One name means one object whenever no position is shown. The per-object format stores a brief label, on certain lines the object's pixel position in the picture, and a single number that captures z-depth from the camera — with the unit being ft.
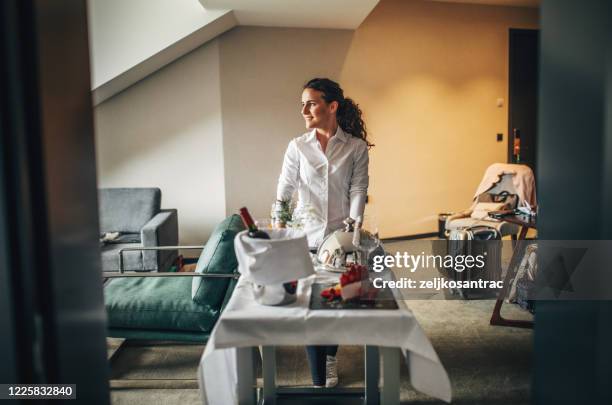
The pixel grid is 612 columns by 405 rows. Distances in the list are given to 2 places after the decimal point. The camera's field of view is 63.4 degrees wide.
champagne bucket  5.10
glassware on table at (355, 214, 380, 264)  6.23
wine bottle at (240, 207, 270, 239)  5.41
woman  8.55
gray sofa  15.61
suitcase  13.97
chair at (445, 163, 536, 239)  14.87
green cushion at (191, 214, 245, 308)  8.68
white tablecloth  5.00
